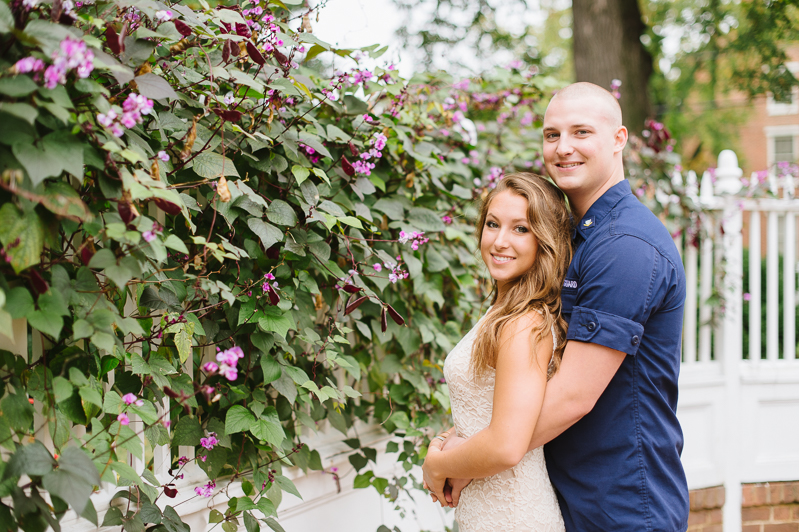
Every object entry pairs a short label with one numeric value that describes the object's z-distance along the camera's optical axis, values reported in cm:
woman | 133
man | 129
